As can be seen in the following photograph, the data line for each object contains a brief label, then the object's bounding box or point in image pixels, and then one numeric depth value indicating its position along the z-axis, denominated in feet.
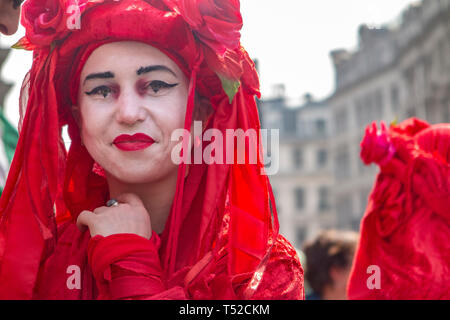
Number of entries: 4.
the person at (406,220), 7.66
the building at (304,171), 116.67
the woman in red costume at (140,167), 5.52
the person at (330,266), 12.64
